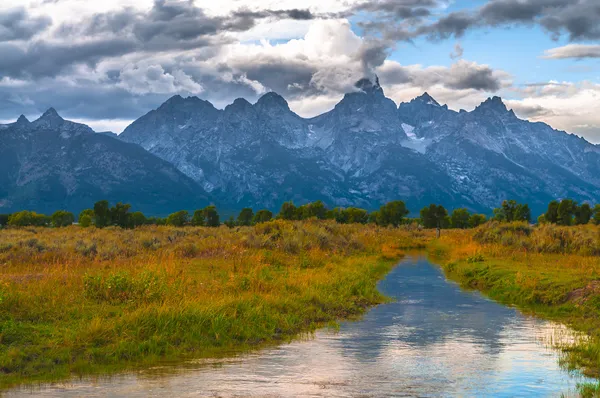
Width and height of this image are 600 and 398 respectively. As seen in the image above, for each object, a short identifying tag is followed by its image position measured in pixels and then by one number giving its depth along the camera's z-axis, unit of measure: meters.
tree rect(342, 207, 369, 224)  182.25
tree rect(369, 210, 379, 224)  169.75
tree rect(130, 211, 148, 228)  130.05
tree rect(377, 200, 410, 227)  160.62
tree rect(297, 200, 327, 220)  154.50
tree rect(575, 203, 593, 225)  147.88
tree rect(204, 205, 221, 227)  152.40
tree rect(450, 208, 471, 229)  194.32
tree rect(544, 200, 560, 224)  146.50
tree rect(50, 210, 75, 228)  134.40
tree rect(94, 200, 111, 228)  123.19
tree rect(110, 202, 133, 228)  124.44
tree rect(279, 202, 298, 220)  151.43
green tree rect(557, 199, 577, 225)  139.25
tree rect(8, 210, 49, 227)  138.62
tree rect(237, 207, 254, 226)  186.30
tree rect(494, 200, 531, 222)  152.75
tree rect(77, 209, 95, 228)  134.43
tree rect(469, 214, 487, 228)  190.50
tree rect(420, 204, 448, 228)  135.12
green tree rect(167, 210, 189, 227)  142.25
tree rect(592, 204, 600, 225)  141.43
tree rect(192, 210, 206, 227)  151.50
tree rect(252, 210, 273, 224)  163.44
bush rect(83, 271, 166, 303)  24.22
